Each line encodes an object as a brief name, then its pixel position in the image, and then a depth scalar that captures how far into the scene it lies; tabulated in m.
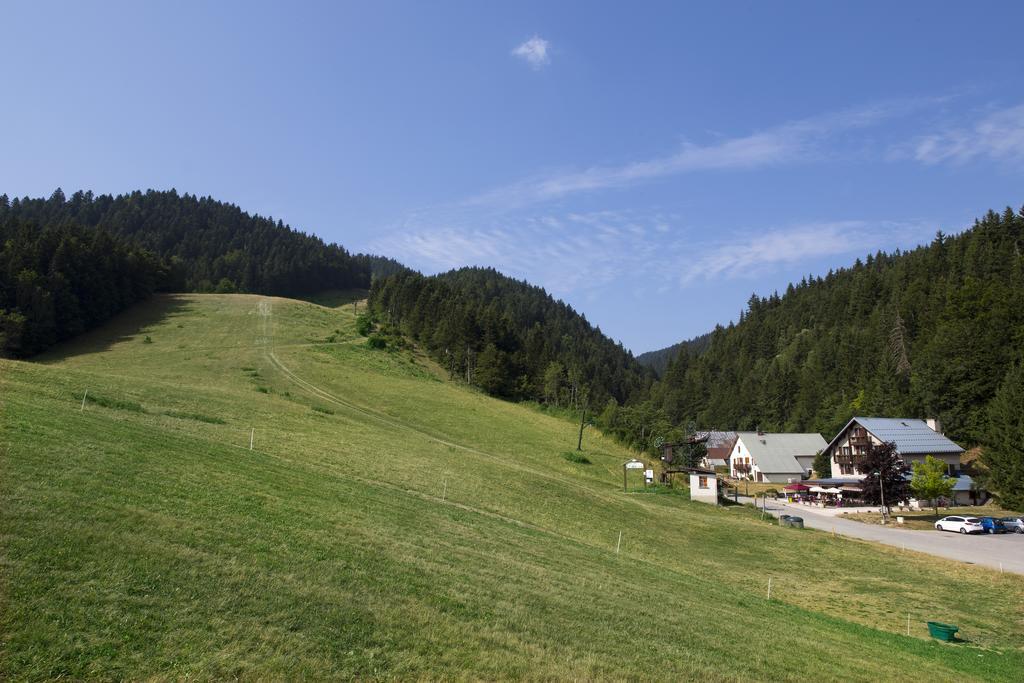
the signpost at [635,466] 67.94
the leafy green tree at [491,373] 103.44
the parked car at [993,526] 50.12
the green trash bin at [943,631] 21.23
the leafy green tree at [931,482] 59.12
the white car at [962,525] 49.47
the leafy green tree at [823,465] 93.44
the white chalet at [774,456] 105.12
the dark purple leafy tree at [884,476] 60.25
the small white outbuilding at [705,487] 59.34
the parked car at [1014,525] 50.56
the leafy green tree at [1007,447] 60.44
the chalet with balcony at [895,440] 77.69
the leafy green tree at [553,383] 116.19
